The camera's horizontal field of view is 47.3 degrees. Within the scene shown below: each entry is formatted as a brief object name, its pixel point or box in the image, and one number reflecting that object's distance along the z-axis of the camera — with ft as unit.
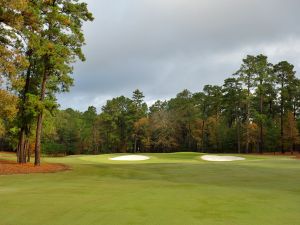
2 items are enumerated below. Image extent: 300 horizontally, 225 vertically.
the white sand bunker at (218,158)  145.70
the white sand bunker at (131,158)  155.34
